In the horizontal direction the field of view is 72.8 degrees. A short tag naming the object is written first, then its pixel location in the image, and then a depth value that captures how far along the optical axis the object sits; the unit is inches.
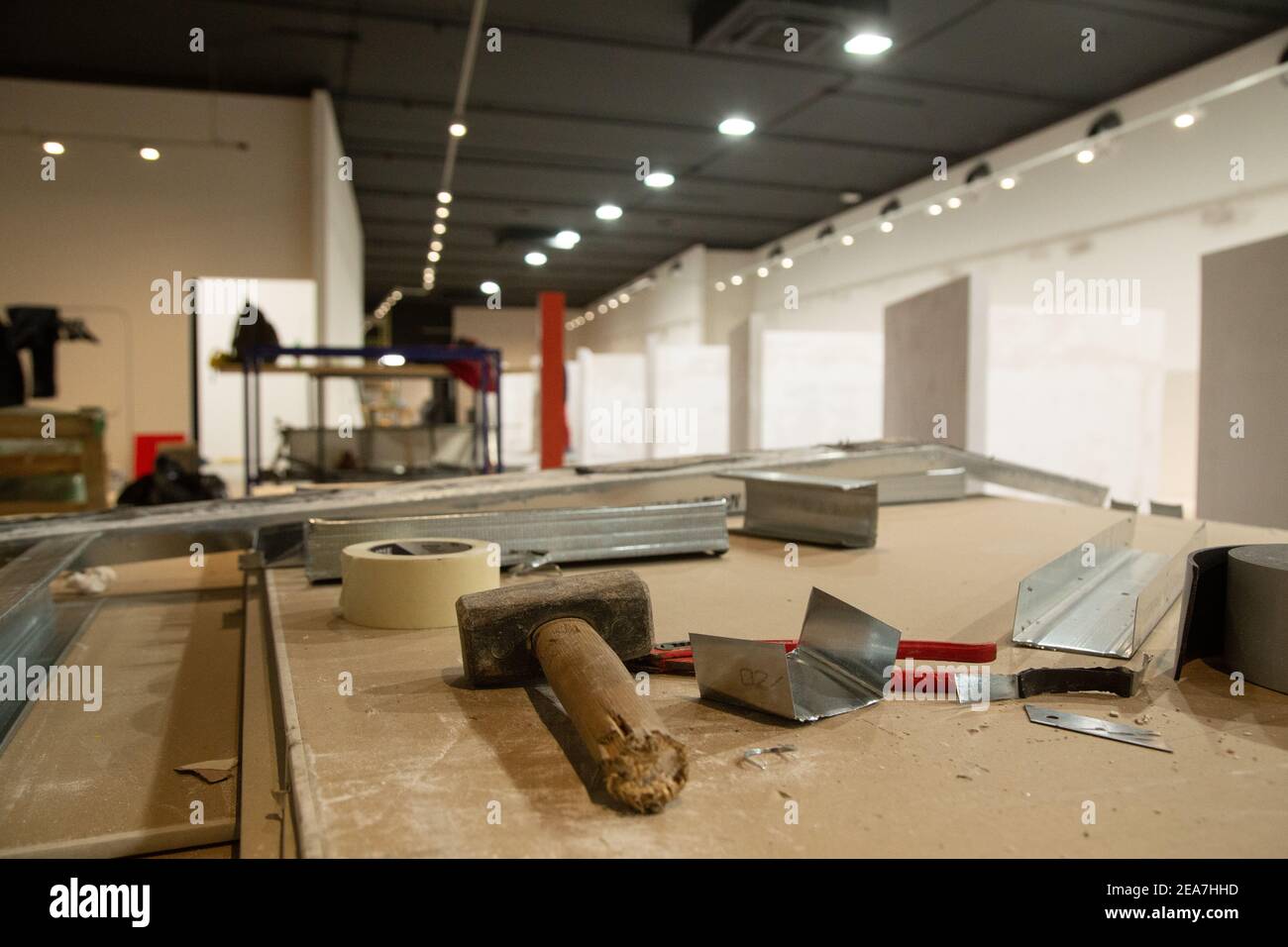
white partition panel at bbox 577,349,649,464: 428.1
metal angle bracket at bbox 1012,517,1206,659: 47.0
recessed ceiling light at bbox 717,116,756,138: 297.4
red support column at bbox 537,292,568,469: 225.0
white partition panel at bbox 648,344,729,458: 353.1
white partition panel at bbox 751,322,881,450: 281.6
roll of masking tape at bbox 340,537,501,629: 50.9
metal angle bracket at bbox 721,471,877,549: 78.1
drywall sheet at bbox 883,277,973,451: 140.6
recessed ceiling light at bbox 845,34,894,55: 212.5
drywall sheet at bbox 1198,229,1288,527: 96.9
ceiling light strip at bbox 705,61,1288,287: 220.1
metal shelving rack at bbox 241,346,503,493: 183.9
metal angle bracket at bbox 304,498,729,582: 64.2
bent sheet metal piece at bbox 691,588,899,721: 35.2
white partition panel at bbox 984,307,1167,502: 228.4
